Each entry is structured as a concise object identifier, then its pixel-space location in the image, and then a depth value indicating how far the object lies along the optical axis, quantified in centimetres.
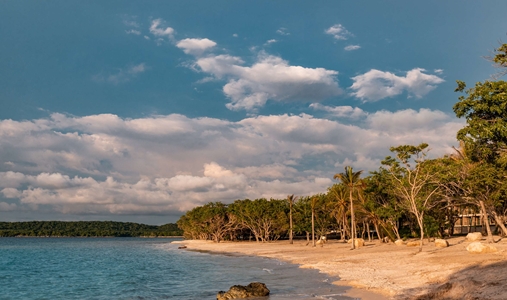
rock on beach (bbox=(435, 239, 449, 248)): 4100
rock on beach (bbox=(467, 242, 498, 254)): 2947
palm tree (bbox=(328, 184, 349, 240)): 6475
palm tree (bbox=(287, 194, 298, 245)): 8906
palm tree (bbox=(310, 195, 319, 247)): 7393
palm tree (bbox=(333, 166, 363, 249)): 5409
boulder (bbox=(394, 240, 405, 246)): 5135
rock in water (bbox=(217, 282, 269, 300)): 2361
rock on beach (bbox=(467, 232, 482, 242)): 4348
